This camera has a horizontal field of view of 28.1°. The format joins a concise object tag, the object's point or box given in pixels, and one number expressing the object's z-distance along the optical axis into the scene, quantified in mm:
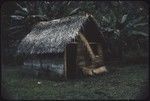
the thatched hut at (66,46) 15883
